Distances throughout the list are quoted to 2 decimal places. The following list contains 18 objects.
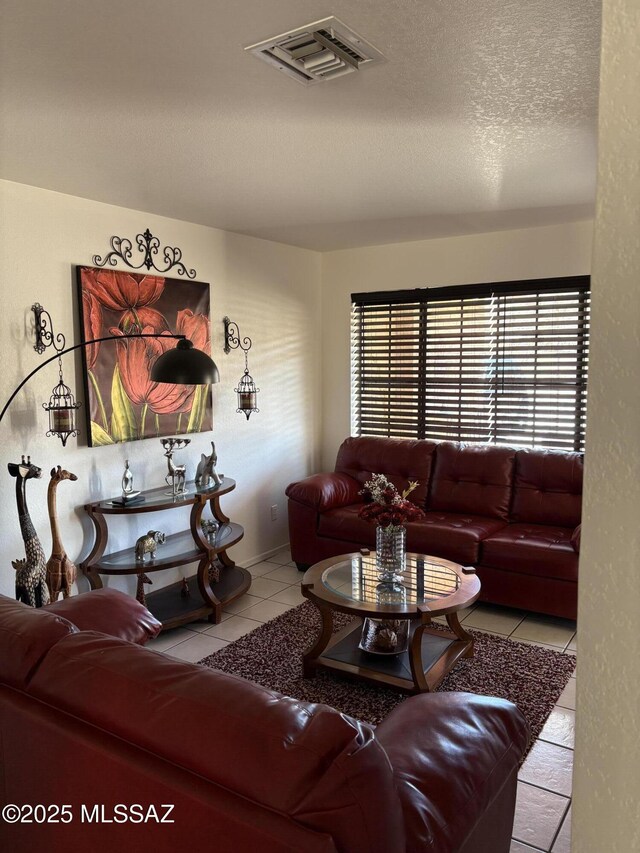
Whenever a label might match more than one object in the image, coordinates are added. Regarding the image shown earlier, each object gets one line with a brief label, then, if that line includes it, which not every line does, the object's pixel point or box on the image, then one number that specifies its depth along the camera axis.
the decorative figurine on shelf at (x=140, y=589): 3.73
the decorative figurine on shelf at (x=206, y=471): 4.12
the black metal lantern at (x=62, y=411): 3.26
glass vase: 3.31
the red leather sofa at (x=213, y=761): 1.09
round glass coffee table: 2.93
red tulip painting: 3.67
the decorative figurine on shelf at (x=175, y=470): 3.93
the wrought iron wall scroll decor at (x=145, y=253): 3.77
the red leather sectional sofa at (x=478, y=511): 3.86
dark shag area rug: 2.97
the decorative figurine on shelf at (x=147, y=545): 3.69
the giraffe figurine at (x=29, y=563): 3.02
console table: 3.57
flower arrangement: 3.28
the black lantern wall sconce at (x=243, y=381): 4.49
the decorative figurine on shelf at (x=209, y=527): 4.10
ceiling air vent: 1.76
